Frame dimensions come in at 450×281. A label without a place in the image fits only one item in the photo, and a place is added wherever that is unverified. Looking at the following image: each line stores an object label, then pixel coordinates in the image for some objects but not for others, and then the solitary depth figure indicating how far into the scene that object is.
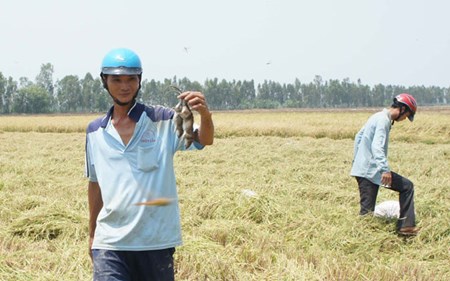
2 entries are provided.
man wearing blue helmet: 2.29
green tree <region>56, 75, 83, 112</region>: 74.06
